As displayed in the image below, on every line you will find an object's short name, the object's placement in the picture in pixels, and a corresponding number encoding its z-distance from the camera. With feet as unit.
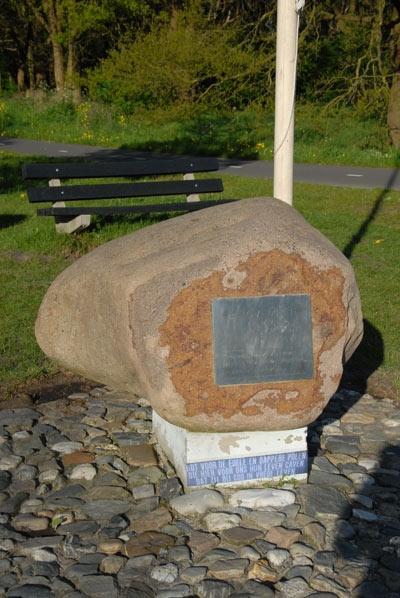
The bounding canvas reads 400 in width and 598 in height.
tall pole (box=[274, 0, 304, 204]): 18.84
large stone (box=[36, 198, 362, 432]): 12.91
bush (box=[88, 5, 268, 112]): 55.77
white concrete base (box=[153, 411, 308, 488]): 13.75
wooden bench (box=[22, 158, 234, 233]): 30.86
